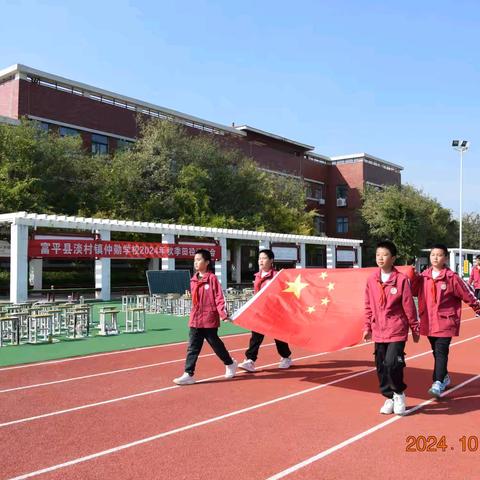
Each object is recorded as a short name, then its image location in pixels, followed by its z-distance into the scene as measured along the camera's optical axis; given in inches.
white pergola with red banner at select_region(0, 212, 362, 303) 714.8
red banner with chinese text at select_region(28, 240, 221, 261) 741.9
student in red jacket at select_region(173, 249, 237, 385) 285.4
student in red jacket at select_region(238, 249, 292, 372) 318.0
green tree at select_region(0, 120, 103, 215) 918.4
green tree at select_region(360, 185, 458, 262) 1754.4
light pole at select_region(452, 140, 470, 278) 1406.3
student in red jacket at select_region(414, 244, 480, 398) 249.9
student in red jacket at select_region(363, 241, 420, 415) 220.4
